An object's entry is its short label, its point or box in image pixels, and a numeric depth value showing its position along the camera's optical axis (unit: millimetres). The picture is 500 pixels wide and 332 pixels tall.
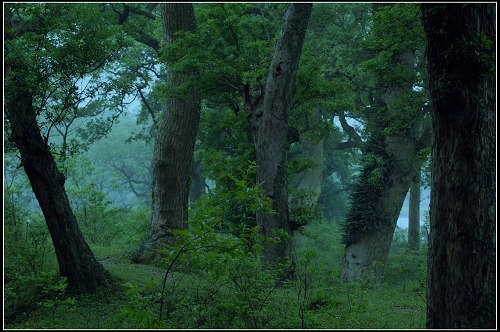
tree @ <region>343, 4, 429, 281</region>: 20906
